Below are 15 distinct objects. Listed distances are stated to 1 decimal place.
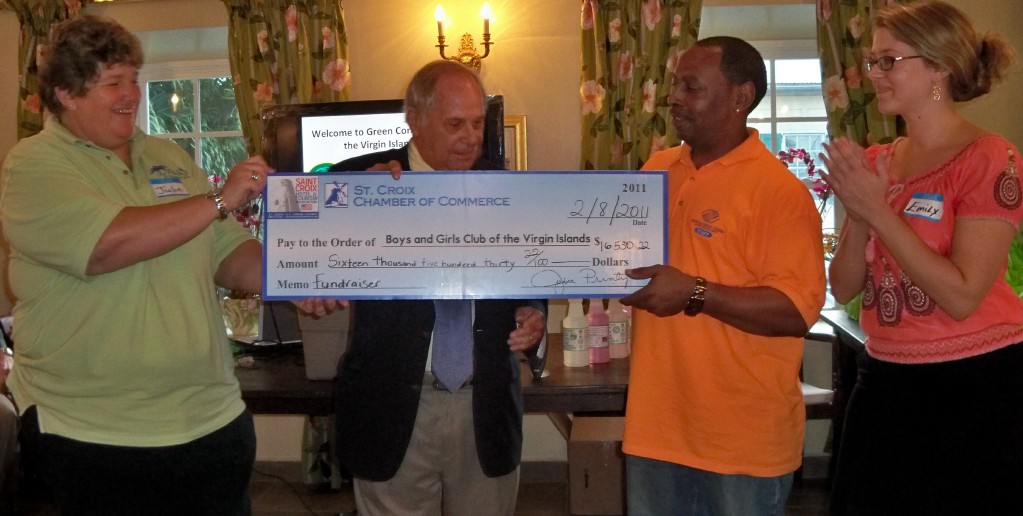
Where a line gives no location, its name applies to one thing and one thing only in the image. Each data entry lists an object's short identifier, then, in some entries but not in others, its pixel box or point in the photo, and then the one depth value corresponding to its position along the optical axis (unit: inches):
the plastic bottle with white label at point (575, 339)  125.9
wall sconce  170.9
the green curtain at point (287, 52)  173.2
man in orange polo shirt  67.7
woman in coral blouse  65.3
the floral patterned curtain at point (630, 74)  167.2
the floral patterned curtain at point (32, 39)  179.3
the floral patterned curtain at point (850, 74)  165.0
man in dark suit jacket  75.3
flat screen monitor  156.1
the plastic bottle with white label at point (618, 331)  131.8
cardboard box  144.6
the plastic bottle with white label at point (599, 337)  127.2
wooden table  113.5
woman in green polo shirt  64.2
